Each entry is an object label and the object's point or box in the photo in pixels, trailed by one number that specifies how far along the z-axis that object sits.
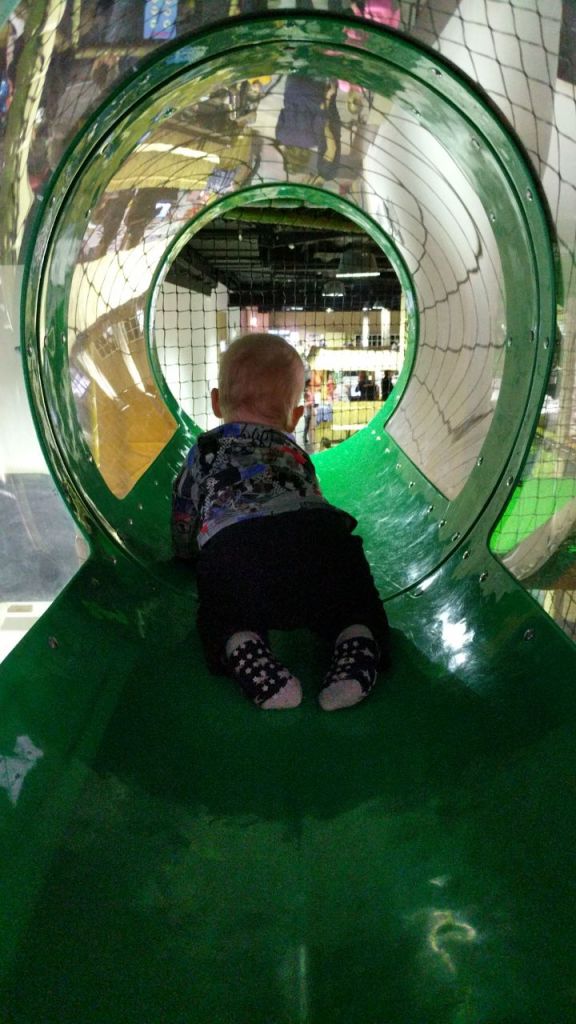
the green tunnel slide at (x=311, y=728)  0.77
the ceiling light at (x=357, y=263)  4.75
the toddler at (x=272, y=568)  1.29
